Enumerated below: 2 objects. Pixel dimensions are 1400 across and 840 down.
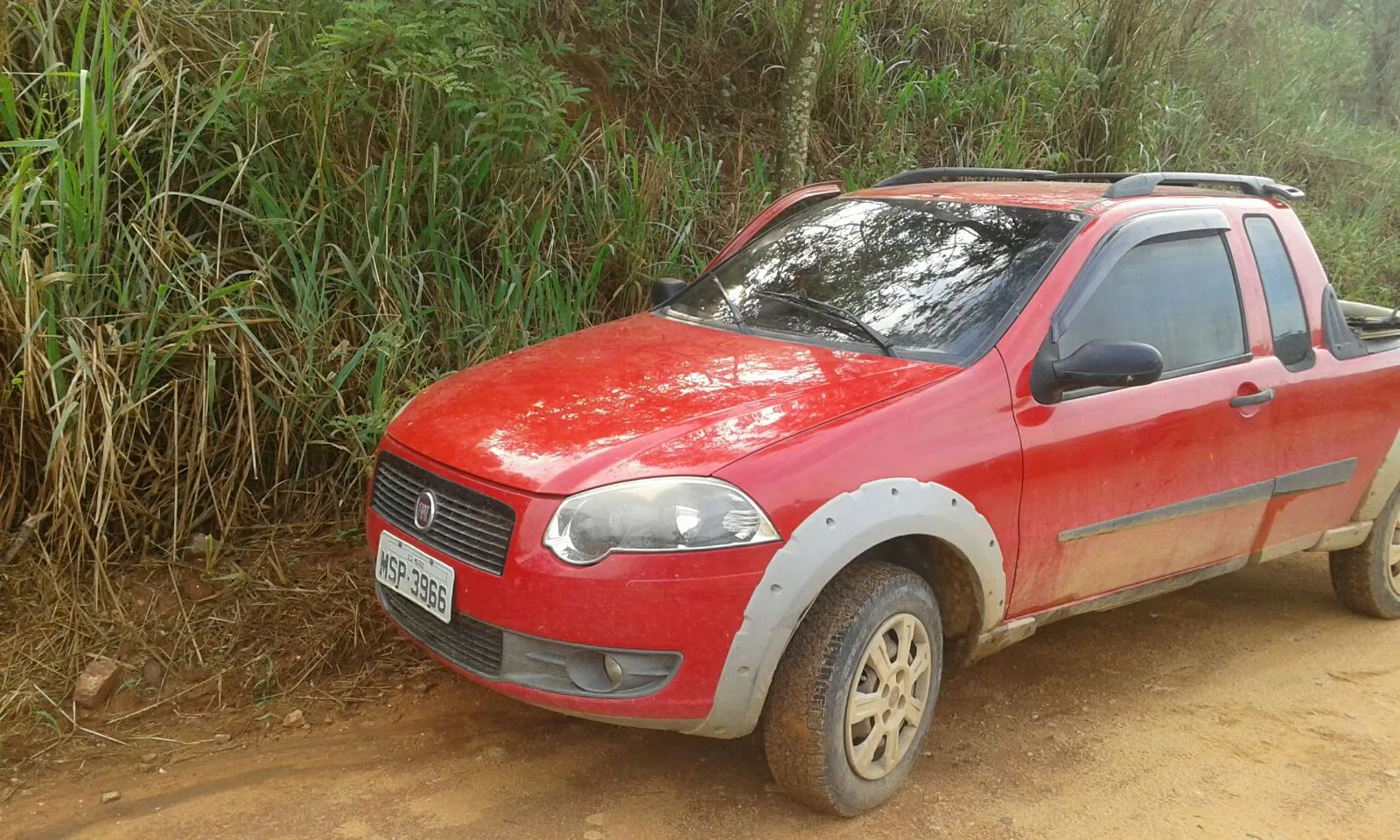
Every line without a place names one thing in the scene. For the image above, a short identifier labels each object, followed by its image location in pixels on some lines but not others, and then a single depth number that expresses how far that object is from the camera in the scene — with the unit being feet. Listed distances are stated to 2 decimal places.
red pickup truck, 8.30
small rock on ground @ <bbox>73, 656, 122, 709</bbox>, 10.77
